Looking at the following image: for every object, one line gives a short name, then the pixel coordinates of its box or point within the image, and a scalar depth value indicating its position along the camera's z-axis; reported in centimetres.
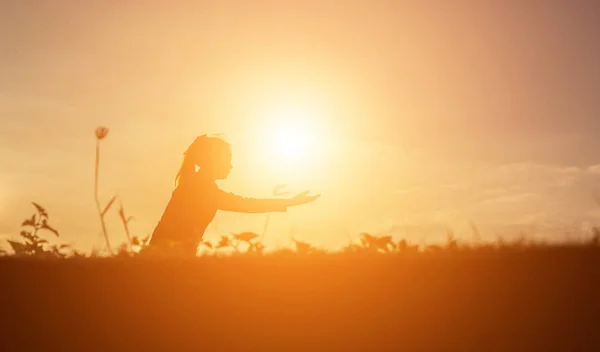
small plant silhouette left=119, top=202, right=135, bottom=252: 431
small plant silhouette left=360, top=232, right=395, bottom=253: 370
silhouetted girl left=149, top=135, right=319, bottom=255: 819
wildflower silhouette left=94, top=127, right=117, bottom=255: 468
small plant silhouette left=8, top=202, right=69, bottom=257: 421
